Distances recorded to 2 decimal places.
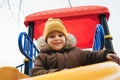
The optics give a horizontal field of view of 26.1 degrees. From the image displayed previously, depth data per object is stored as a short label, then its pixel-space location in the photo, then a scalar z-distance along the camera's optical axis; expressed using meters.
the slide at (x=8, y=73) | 1.43
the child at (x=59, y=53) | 2.08
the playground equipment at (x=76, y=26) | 3.04
